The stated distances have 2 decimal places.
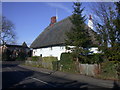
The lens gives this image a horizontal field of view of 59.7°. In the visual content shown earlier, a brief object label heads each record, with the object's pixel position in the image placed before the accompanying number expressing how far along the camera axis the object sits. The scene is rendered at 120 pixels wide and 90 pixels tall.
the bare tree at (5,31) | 31.37
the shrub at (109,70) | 9.91
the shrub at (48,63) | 17.01
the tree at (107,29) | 10.82
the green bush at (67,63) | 13.46
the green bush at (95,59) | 13.35
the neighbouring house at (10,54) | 39.40
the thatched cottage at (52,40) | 20.45
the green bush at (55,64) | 15.50
